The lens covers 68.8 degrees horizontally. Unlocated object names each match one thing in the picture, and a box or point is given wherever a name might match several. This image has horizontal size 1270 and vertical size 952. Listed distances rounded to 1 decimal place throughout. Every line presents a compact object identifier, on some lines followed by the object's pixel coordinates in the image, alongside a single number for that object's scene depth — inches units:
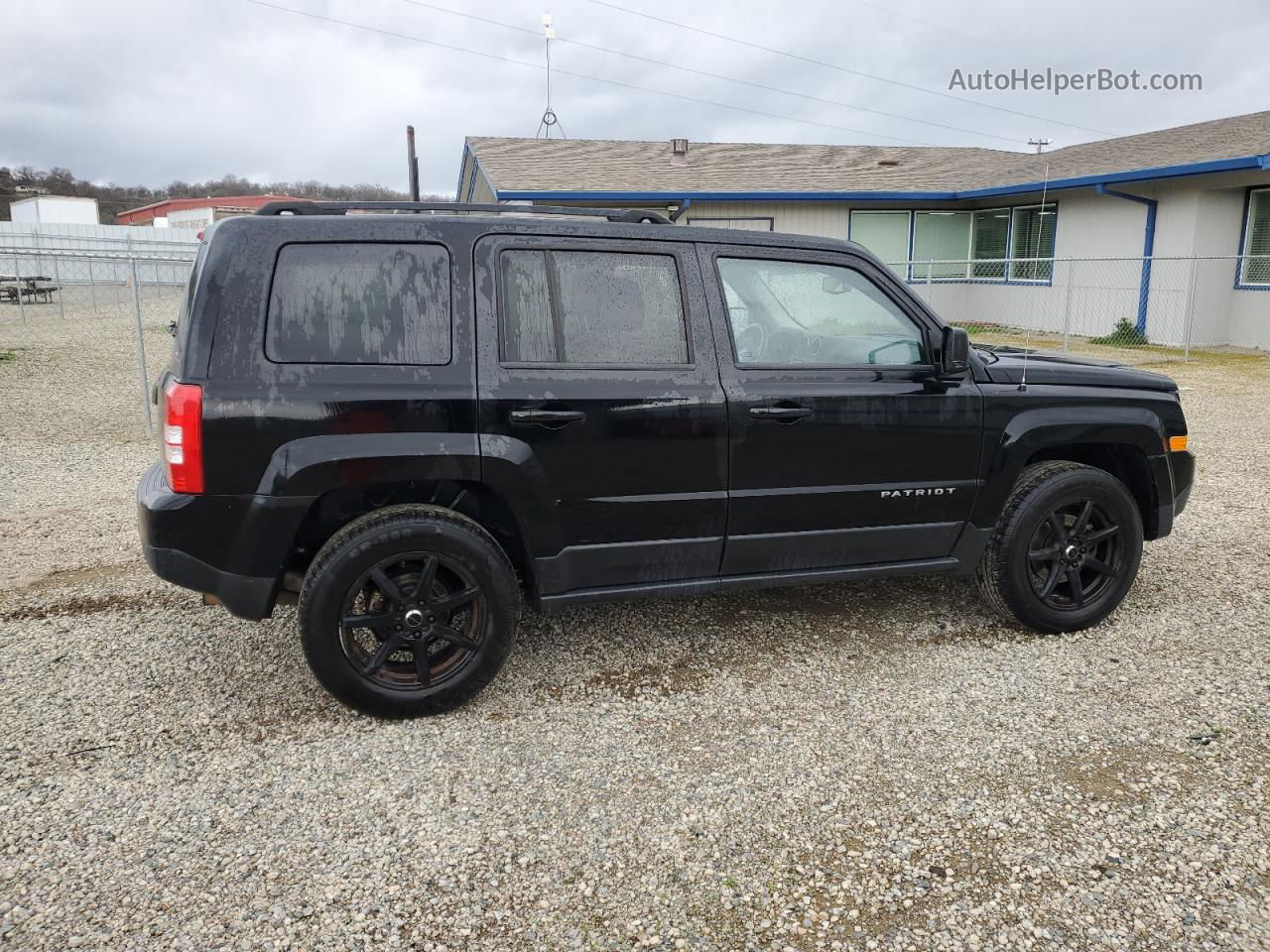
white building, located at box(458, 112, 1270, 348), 630.5
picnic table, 1003.3
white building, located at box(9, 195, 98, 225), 2217.0
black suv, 127.7
